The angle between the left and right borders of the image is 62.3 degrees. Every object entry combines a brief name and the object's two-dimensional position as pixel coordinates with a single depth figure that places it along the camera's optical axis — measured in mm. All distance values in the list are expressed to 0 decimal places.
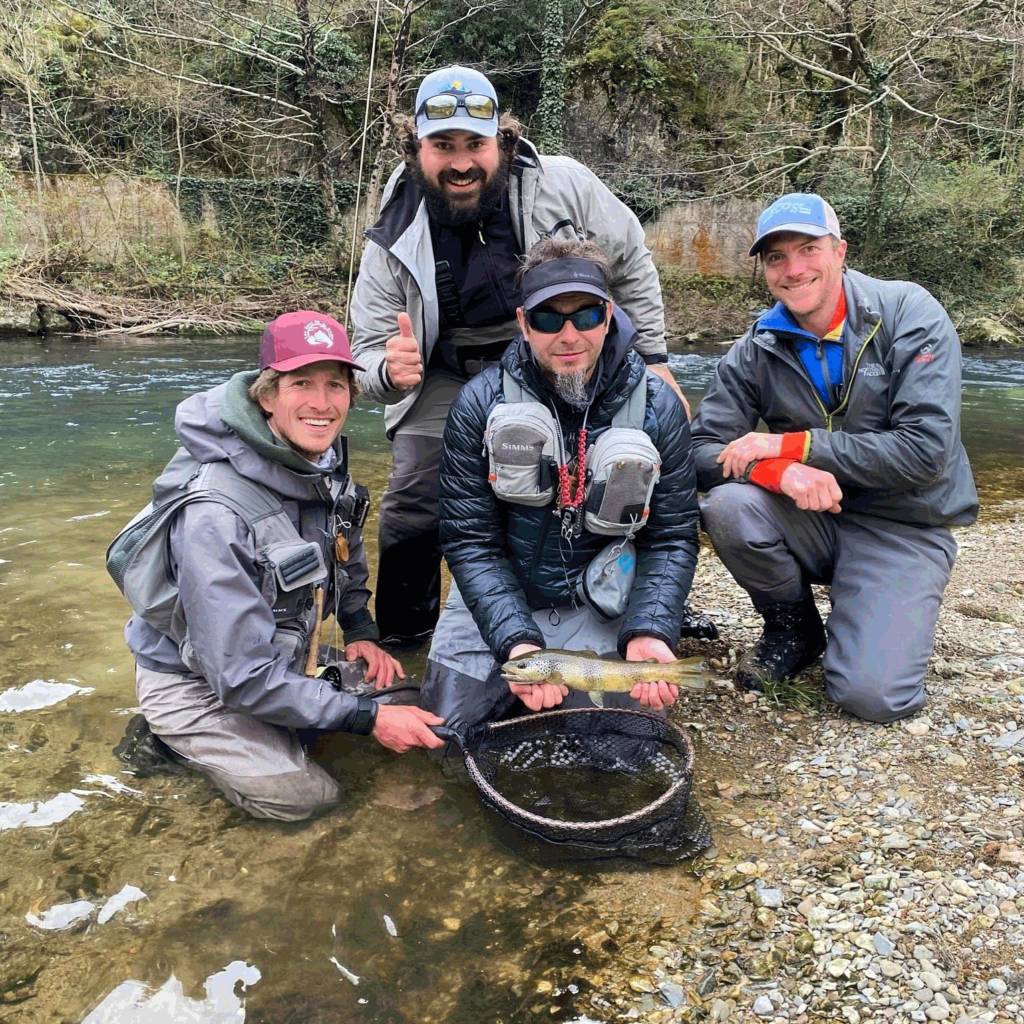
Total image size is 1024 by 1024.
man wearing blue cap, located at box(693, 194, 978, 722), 3975
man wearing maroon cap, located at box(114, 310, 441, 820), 3221
